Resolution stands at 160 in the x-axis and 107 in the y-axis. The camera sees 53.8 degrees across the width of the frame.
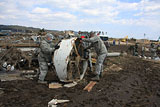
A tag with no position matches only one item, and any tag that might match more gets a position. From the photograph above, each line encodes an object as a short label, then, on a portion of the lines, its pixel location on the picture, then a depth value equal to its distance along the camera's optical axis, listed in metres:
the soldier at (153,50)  15.20
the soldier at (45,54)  5.96
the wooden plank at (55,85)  5.76
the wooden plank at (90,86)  5.63
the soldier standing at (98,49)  6.88
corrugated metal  5.67
